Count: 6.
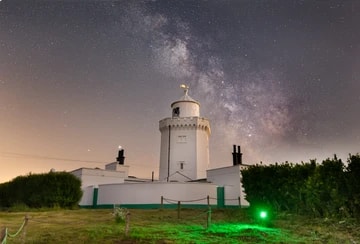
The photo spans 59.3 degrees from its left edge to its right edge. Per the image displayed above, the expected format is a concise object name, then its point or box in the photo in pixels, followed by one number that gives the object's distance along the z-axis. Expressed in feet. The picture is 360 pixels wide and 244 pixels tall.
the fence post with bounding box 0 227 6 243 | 28.78
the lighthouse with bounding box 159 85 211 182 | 144.56
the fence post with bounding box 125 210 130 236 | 39.22
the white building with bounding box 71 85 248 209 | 108.06
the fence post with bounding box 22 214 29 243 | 37.68
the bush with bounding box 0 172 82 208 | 97.19
